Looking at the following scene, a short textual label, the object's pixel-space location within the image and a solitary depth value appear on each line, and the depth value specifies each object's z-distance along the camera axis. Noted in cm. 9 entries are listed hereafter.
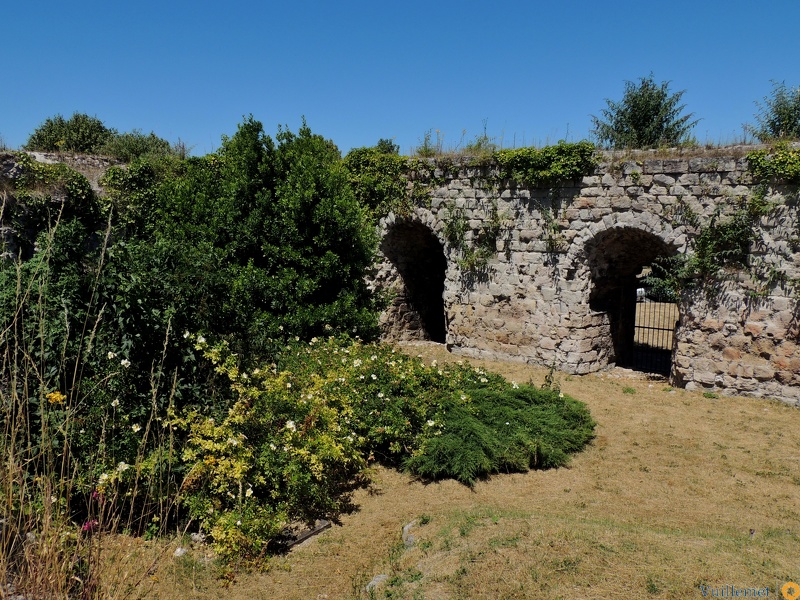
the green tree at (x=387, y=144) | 2628
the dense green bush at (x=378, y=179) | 1282
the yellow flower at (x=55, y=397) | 386
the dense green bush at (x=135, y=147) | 1629
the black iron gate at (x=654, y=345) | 1374
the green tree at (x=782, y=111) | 1736
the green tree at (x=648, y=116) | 2194
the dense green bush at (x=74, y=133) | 2128
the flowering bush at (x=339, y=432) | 510
